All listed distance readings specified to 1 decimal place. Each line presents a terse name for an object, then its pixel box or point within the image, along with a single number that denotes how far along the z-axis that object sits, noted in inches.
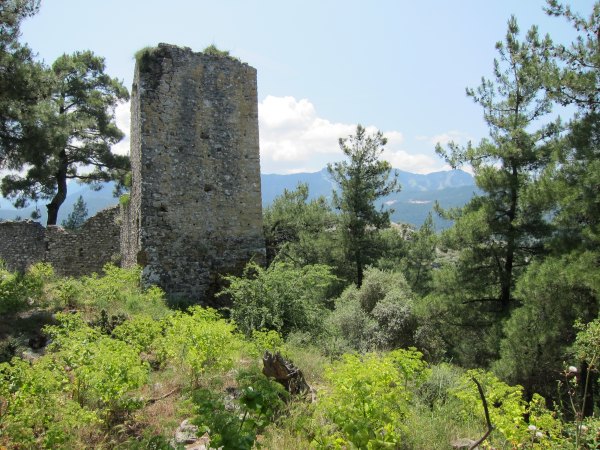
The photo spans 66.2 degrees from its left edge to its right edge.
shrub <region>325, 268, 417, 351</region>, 441.4
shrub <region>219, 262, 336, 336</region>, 352.2
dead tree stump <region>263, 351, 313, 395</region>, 197.2
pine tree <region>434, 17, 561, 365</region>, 410.9
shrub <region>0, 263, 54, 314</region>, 305.4
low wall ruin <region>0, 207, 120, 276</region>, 583.2
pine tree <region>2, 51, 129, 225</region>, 683.4
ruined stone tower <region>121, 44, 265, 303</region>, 393.4
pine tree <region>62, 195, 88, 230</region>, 929.7
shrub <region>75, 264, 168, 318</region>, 321.4
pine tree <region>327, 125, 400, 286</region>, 637.9
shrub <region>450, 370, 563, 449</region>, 160.6
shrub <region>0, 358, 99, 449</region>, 147.8
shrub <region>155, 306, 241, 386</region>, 205.5
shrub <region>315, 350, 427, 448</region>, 137.3
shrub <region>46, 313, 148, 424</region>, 168.4
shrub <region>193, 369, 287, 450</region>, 109.0
